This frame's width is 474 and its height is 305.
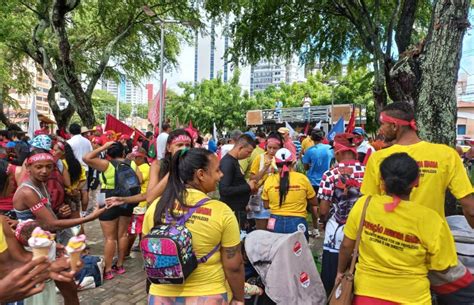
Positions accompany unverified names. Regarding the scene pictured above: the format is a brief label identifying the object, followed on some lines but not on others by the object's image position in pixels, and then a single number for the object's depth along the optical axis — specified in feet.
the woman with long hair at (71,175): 14.88
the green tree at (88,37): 41.57
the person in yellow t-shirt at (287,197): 13.83
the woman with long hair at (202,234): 7.11
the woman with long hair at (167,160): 11.89
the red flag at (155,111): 32.48
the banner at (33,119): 29.04
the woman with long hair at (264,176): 16.01
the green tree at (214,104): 120.57
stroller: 10.32
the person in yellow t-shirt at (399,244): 7.29
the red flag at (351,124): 22.91
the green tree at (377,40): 14.07
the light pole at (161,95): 30.62
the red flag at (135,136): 28.94
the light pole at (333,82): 89.71
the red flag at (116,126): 28.37
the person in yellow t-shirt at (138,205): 17.83
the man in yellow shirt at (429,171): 8.95
